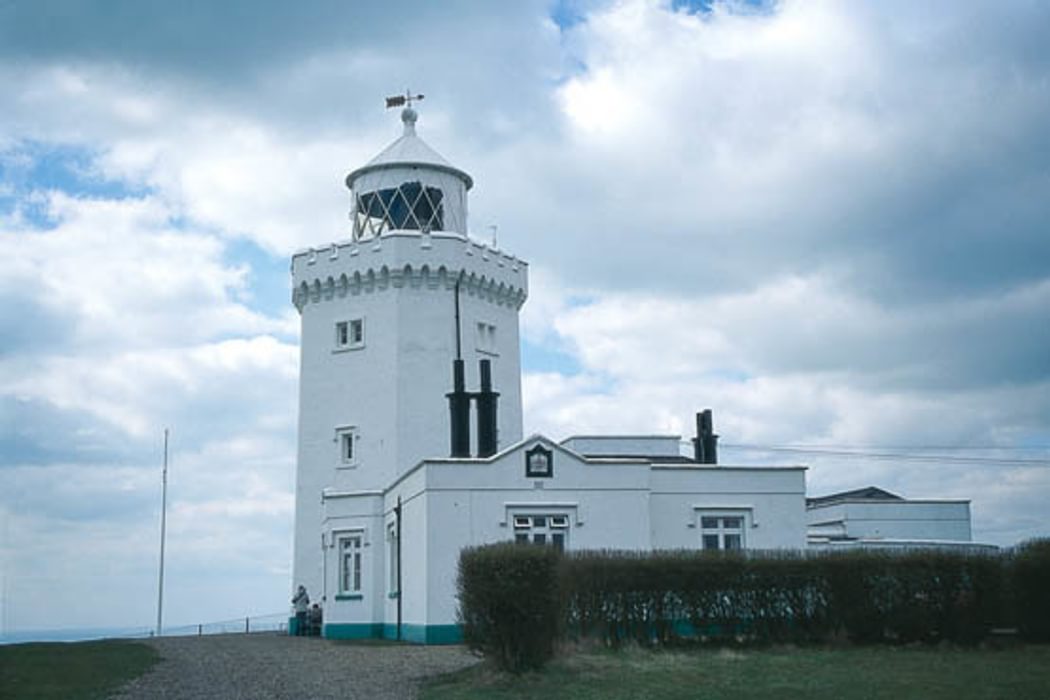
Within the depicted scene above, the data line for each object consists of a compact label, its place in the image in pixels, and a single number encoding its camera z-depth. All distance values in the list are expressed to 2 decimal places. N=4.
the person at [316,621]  33.84
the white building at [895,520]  44.34
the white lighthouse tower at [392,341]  35.06
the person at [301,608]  34.16
